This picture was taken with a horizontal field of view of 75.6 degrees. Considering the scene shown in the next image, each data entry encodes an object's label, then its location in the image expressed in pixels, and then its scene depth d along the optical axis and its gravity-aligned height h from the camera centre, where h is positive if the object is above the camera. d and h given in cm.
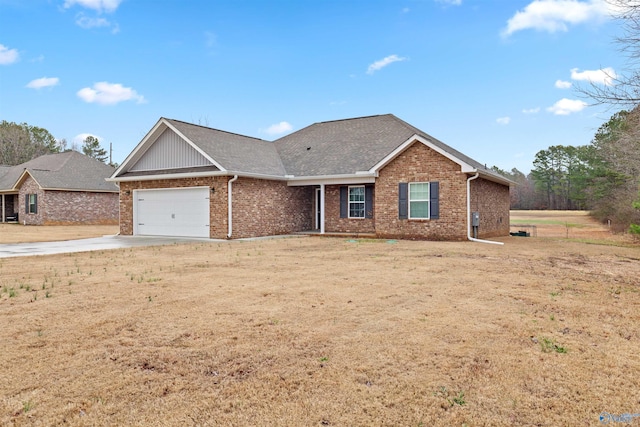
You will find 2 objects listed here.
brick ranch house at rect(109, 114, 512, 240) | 1566 +104
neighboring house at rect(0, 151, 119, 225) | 2864 +151
